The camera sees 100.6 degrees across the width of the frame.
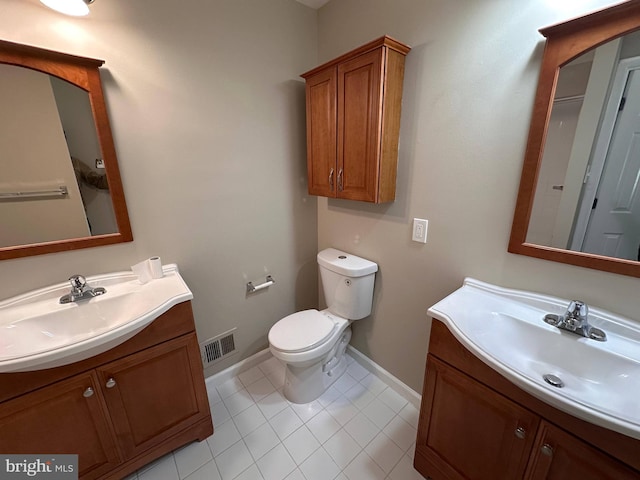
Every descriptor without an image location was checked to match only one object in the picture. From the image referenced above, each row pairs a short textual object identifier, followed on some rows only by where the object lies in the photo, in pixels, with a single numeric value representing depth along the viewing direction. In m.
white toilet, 1.50
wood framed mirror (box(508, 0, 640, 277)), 0.85
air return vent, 1.71
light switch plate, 1.40
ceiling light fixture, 0.99
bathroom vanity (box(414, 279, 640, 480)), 0.69
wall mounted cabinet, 1.26
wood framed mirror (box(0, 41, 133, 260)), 1.06
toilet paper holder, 1.81
